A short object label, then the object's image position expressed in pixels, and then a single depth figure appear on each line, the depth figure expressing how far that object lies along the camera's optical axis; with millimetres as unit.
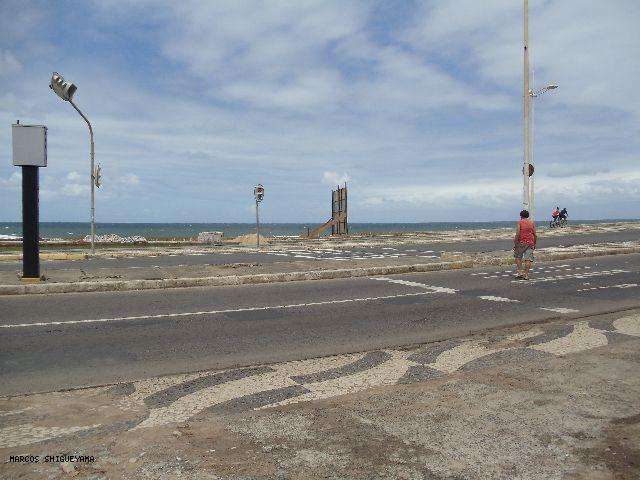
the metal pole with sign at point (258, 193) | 23359
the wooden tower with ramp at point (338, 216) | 41031
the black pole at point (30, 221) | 11430
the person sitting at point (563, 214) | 50750
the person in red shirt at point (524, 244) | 13703
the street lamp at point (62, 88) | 17891
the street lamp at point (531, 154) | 18562
